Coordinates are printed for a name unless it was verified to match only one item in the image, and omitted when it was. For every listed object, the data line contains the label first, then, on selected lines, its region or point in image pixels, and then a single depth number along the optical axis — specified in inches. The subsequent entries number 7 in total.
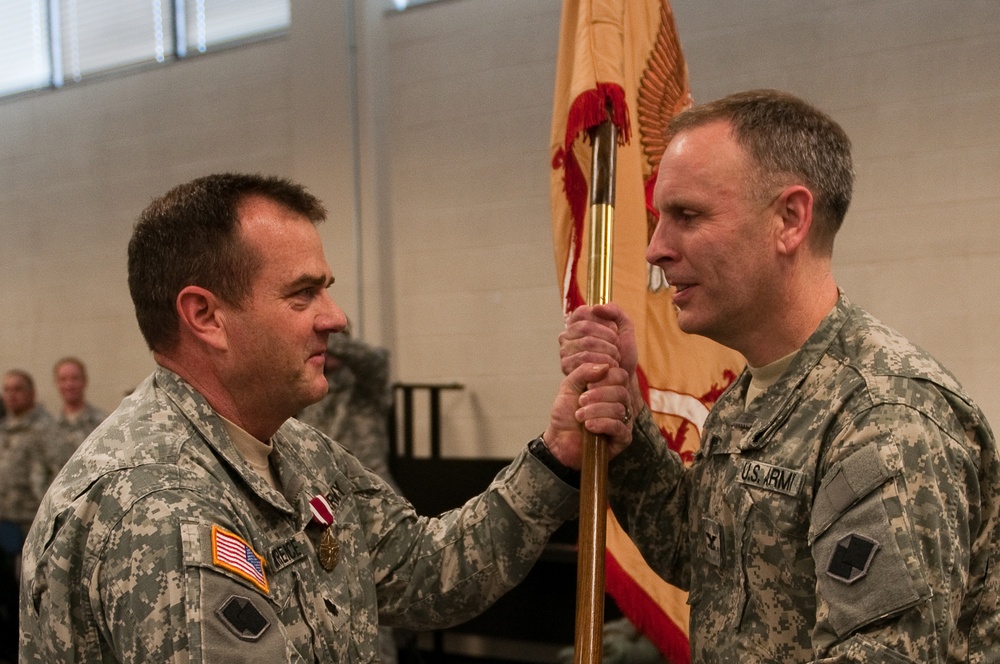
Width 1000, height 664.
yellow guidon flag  97.7
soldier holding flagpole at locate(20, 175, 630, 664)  51.2
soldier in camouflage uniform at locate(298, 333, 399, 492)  160.2
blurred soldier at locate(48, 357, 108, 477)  214.8
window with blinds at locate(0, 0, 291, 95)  255.8
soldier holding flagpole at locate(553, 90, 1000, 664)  50.3
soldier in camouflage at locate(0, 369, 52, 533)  210.8
